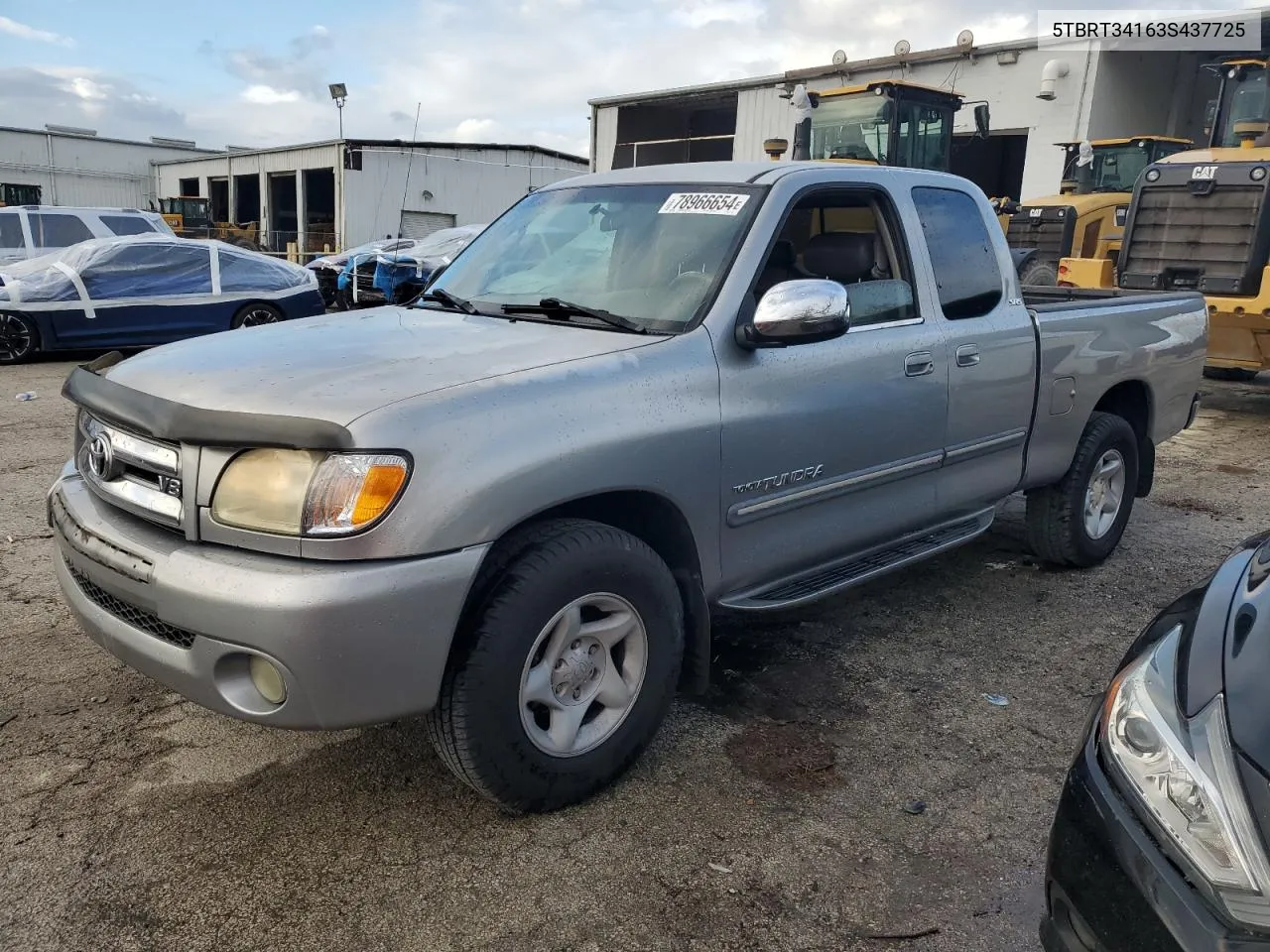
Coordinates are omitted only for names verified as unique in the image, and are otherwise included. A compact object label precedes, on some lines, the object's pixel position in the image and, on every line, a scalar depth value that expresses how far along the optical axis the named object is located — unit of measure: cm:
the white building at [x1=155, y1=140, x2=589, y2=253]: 3027
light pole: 1964
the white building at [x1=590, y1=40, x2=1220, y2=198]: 1975
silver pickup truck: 234
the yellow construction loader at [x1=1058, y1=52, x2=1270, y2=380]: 912
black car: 156
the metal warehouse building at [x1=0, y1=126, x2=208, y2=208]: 4641
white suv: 1458
